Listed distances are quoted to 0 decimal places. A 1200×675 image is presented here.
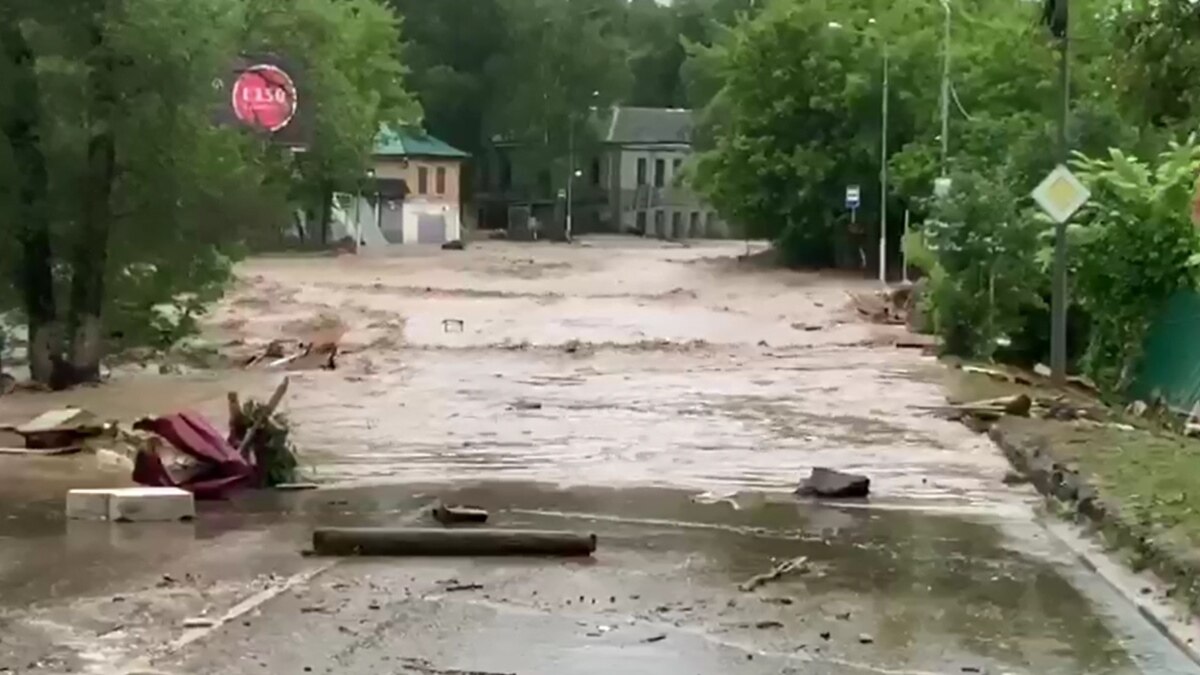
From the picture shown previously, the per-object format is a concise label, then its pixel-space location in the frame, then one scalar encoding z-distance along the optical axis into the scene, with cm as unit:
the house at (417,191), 10506
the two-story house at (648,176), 12519
